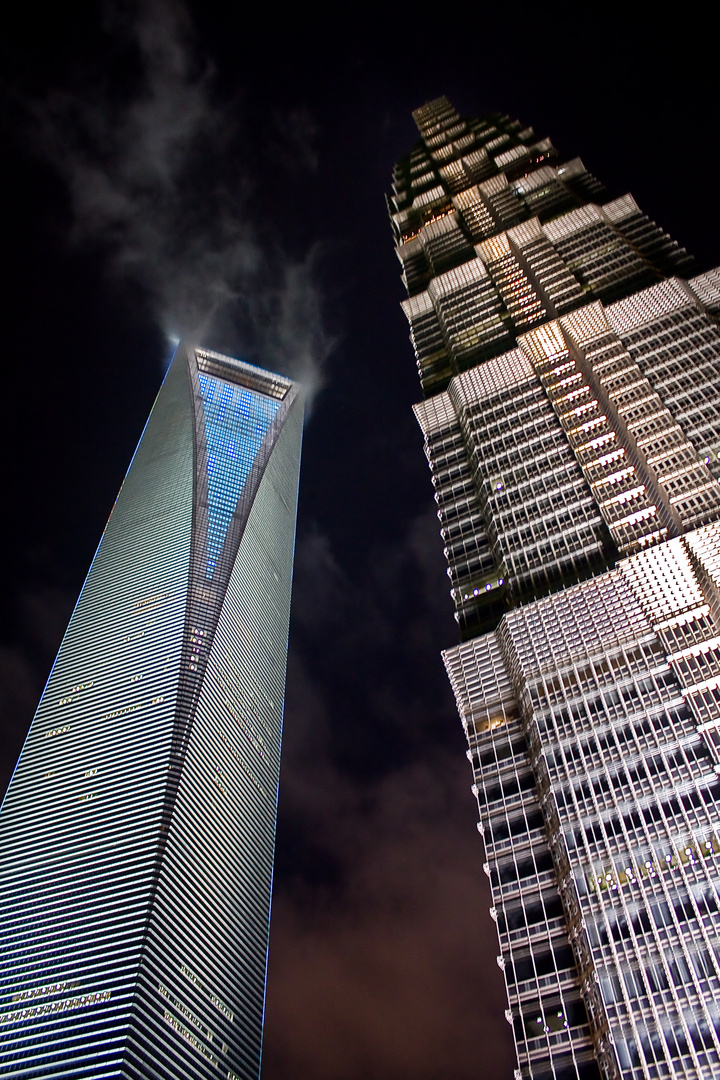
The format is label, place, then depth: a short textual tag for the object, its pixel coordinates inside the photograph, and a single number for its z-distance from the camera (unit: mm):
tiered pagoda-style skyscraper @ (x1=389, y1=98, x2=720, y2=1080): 73062
